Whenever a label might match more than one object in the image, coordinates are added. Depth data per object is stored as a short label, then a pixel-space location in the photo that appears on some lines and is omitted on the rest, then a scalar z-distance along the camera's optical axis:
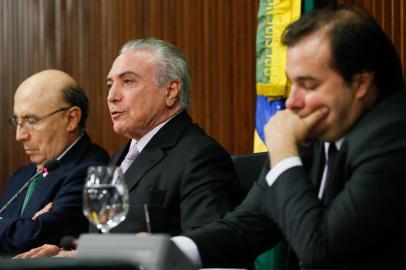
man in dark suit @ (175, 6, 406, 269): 3.52
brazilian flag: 6.60
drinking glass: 3.48
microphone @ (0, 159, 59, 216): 5.31
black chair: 5.04
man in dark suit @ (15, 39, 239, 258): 4.95
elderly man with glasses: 5.96
